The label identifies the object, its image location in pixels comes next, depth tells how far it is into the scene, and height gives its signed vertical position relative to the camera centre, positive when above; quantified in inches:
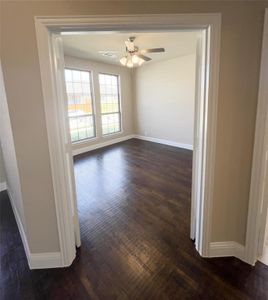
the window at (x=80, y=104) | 195.6 +8.9
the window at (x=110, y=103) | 228.5 +10.3
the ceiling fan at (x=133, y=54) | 128.0 +40.6
